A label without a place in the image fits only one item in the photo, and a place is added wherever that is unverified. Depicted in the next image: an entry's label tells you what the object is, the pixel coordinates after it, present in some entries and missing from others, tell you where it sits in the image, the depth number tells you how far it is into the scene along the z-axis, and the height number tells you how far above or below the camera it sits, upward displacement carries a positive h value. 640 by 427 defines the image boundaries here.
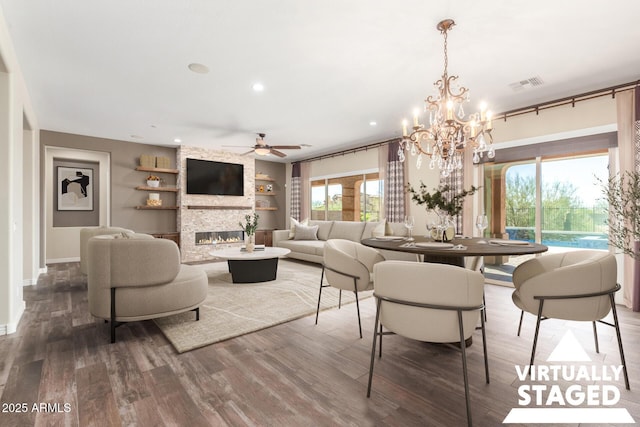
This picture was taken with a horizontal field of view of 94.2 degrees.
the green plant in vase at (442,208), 2.51 +0.04
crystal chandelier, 2.60 +0.80
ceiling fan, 5.25 +1.16
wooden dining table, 1.91 -0.24
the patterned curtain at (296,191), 8.16 +0.62
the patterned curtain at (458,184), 4.73 +0.47
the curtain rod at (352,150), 5.99 +1.42
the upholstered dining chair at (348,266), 2.39 -0.44
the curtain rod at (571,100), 3.40 +1.42
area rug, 2.49 -1.00
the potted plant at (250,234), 4.57 -0.33
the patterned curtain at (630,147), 3.25 +0.72
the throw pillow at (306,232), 6.43 -0.42
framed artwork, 6.25 +0.55
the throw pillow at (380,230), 5.12 -0.29
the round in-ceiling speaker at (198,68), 3.03 +1.52
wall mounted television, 6.80 +0.86
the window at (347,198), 6.72 +0.38
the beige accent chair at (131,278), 2.34 -0.52
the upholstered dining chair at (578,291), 1.74 -0.48
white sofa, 5.20 -0.47
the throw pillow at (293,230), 6.57 -0.37
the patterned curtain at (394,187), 5.71 +0.51
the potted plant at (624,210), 2.84 +0.02
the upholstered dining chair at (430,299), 1.42 -0.43
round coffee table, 4.22 -0.76
